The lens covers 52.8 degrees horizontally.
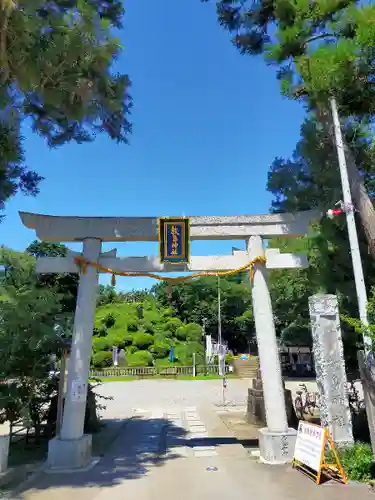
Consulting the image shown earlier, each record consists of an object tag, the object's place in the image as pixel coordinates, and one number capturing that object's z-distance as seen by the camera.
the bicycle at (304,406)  12.77
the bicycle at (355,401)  10.16
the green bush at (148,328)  35.62
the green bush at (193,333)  35.31
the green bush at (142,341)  33.44
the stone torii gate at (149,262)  8.25
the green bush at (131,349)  32.66
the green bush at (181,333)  36.03
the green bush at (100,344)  32.25
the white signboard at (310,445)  6.57
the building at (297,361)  28.63
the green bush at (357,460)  6.52
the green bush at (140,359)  31.02
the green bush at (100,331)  34.44
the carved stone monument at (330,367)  7.34
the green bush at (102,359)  31.02
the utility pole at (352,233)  6.71
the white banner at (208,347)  33.42
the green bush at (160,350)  32.62
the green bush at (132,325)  35.47
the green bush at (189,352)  32.00
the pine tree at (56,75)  5.45
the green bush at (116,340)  33.09
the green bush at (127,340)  33.56
